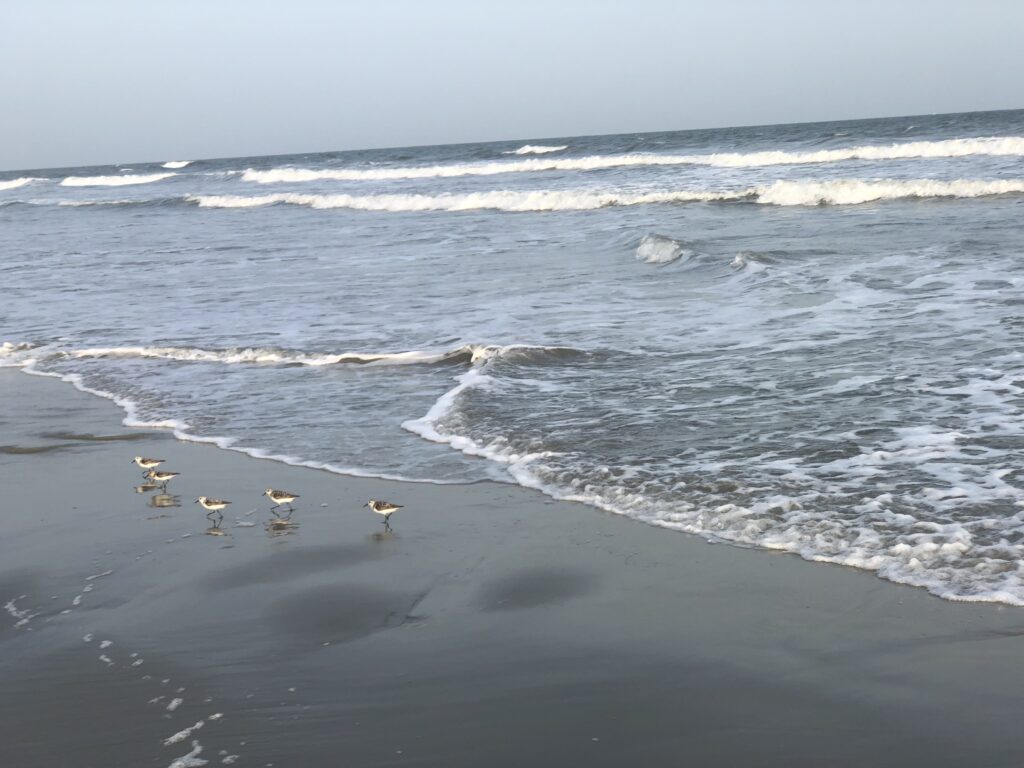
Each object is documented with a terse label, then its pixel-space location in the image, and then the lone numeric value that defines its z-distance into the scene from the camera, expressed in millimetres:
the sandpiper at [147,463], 7215
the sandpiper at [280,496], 6418
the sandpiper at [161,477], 6918
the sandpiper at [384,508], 6086
